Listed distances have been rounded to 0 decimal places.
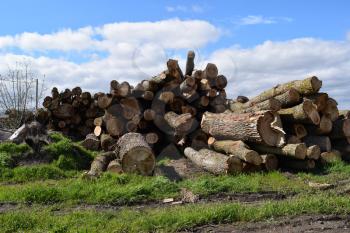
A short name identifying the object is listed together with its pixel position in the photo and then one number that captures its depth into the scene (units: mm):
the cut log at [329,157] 10912
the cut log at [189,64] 14172
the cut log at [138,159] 10195
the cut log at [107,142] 13844
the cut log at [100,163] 10409
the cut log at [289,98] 11430
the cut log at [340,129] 11562
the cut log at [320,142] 11164
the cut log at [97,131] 14805
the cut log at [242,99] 14520
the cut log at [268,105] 11547
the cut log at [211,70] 13555
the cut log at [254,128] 10461
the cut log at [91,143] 14312
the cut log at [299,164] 10602
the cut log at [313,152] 10453
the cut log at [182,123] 12508
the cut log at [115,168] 10556
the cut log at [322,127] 11297
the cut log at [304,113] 10875
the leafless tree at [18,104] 20906
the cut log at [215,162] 10094
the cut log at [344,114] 11844
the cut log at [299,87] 11295
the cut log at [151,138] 13258
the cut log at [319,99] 11344
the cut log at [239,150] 10031
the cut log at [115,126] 13738
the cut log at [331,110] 11525
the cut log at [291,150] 10219
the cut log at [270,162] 10367
